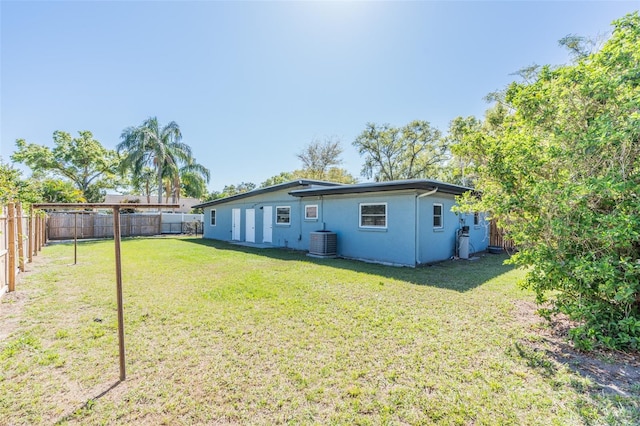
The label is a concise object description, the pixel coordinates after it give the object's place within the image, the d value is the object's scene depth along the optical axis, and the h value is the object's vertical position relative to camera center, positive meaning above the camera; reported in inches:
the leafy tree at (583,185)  116.8 +11.6
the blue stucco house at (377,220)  329.7 -12.4
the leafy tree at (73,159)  930.7 +184.4
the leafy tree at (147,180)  871.2 +130.8
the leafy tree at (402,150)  1043.3 +235.8
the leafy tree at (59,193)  790.5 +56.8
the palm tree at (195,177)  1017.5 +128.6
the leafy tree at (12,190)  222.9 +21.2
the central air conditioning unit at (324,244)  393.4 -45.1
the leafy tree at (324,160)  1114.7 +206.3
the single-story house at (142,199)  1247.9 +61.3
